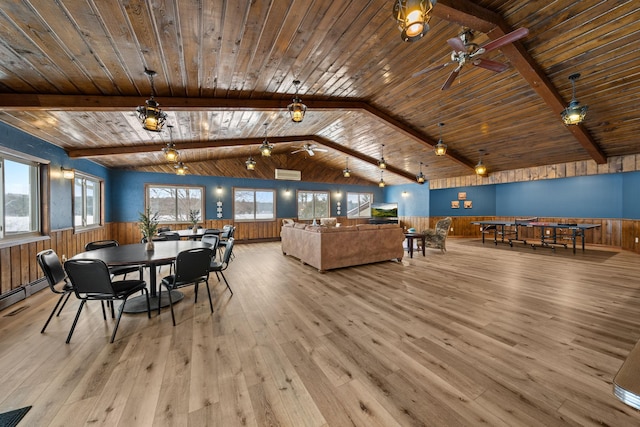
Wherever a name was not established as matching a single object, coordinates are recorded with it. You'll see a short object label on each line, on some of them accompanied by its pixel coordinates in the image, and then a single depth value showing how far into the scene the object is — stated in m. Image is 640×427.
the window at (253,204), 9.79
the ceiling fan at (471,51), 2.65
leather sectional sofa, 4.95
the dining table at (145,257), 2.69
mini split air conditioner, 10.20
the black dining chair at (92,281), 2.35
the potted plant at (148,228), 3.36
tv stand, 12.48
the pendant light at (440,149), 5.57
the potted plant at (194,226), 5.87
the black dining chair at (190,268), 2.79
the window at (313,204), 11.23
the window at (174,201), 8.50
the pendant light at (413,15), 1.61
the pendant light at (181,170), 6.12
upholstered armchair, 7.01
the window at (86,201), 5.76
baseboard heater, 3.25
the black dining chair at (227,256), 3.55
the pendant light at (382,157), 7.36
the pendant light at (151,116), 2.72
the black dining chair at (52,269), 2.52
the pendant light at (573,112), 4.01
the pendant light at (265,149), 5.12
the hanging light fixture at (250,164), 6.64
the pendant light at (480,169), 6.94
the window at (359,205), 12.52
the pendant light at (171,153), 4.06
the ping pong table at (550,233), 6.84
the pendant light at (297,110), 3.40
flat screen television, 12.57
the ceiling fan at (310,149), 6.73
